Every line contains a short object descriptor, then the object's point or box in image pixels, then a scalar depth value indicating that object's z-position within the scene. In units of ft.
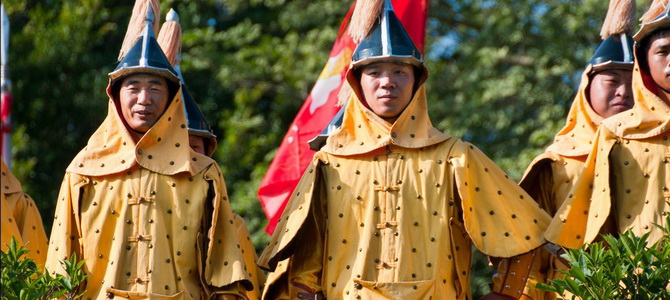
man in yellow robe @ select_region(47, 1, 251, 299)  45.09
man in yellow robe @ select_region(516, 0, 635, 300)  50.99
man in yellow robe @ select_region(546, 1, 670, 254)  44.01
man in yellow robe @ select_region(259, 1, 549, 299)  44.65
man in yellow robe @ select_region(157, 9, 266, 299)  54.47
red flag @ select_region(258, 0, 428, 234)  63.85
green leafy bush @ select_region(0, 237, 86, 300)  40.95
